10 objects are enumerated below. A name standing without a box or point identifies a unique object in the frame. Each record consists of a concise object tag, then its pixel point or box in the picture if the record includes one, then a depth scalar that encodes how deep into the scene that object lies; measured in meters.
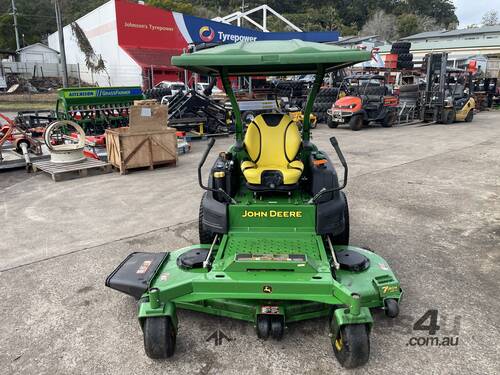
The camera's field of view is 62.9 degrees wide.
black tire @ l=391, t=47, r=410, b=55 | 17.56
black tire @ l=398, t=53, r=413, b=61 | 17.25
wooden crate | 7.34
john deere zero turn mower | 2.58
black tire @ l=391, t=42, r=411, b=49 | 17.53
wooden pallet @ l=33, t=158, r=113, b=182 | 7.14
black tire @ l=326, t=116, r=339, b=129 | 13.77
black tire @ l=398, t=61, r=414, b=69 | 17.33
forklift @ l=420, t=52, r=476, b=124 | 14.19
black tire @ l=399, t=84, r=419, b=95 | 15.42
